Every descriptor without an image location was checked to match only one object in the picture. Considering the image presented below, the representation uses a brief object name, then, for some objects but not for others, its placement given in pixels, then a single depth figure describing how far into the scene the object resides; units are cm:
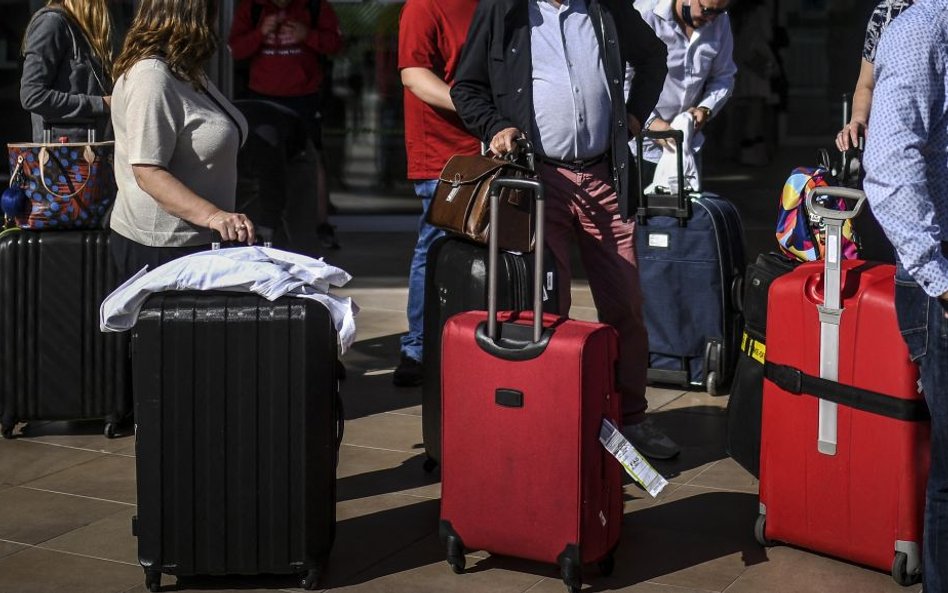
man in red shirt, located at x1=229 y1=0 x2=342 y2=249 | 945
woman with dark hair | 432
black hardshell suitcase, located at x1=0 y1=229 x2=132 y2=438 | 561
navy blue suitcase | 631
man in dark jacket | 491
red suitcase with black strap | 401
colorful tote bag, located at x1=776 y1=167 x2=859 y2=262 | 505
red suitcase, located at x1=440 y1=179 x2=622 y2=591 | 397
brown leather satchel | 459
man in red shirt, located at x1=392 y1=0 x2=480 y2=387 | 586
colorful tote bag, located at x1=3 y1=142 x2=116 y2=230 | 547
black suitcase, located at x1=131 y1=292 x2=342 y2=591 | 400
